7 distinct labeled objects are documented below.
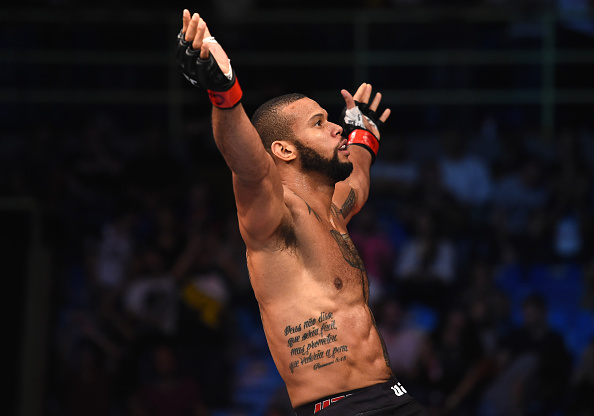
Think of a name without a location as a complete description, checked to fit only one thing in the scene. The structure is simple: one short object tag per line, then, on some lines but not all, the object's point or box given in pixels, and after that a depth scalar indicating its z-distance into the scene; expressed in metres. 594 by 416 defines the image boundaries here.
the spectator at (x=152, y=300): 12.77
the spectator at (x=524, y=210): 14.00
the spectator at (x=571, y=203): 14.00
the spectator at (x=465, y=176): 14.57
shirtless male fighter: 5.48
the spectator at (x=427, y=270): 13.33
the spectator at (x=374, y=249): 13.34
